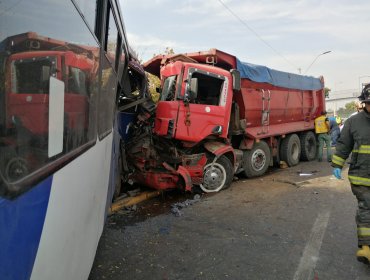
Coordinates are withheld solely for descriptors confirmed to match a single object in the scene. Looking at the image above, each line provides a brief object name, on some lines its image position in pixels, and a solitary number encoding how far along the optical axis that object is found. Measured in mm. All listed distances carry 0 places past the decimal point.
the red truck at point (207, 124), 6488
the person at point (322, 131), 11562
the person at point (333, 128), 11938
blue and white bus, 1002
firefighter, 3701
